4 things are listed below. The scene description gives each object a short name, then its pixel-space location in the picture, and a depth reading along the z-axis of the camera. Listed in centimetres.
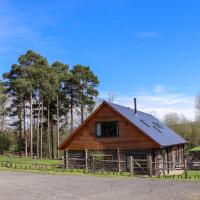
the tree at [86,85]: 6376
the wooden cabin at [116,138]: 3544
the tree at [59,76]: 6072
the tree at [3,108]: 6107
